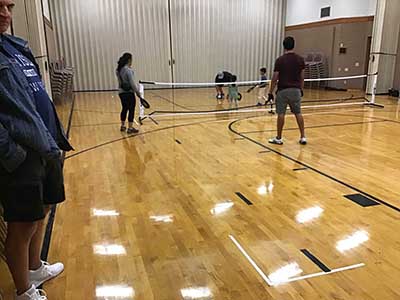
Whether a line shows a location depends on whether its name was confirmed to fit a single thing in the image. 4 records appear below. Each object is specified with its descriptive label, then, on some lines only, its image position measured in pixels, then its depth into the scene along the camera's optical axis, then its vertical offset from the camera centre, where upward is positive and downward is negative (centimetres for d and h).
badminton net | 1038 -164
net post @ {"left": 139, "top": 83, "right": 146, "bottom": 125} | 849 -142
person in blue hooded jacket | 172 -46
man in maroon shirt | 559 -46
